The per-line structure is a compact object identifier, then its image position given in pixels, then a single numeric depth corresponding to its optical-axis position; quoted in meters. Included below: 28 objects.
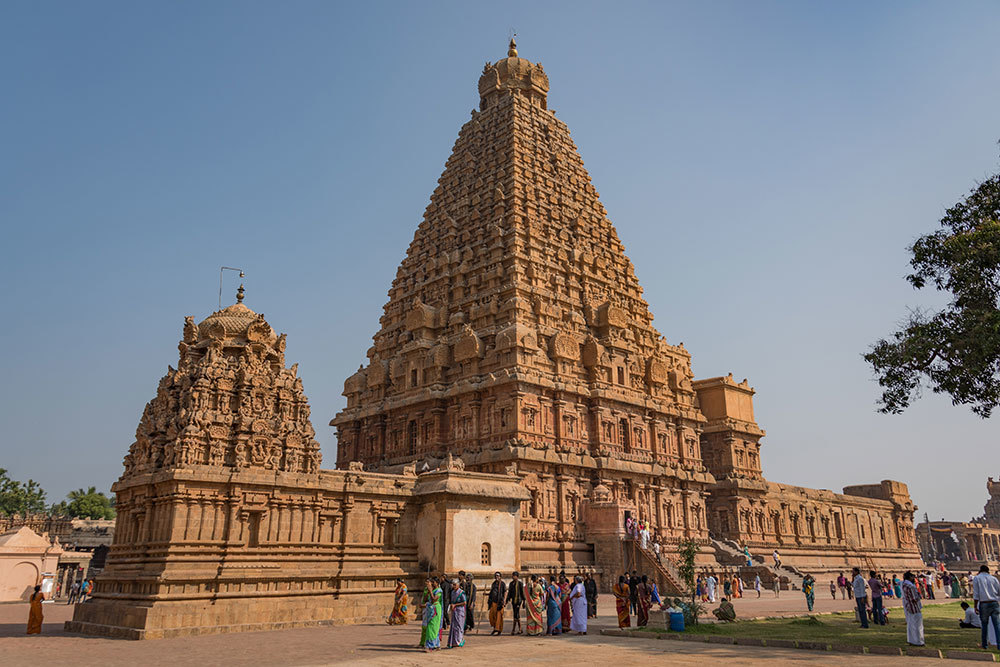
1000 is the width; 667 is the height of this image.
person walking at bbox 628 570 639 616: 22.52
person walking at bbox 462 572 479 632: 20.73
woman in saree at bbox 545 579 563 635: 21.02
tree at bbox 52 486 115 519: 95.25
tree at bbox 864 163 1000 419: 19.73
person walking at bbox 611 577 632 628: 22.02
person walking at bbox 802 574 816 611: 28.58
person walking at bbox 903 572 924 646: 15.76
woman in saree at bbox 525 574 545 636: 21.12
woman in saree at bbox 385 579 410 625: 23.98
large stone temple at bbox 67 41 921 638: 23.45
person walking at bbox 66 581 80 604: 41.51
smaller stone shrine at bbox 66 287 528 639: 22.36
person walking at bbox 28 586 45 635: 21.95
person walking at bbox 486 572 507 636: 21.34
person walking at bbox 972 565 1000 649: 15.49
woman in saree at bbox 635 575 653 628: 21.31
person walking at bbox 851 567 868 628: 21.38
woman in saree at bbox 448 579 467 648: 18.42
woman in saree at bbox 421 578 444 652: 17.81
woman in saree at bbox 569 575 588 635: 21.03
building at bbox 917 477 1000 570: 98.75
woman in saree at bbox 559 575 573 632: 21.38
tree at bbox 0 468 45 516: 89.38
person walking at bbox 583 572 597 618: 26.65
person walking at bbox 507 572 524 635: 21.33
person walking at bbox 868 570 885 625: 21.84
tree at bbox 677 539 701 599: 26.02
